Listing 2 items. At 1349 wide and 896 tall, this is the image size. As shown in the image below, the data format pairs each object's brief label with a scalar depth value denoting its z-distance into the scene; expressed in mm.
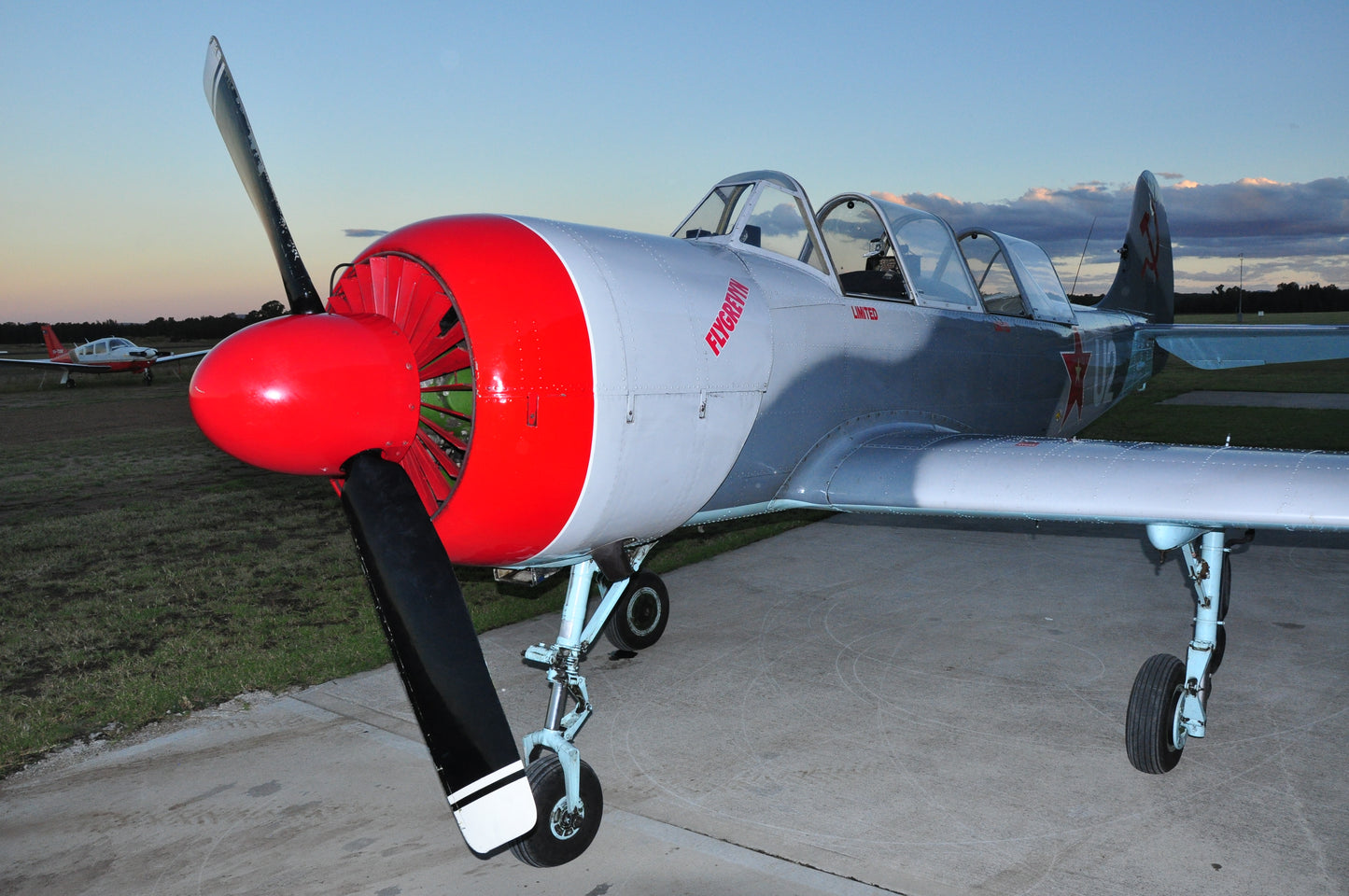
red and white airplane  38969
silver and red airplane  2725
